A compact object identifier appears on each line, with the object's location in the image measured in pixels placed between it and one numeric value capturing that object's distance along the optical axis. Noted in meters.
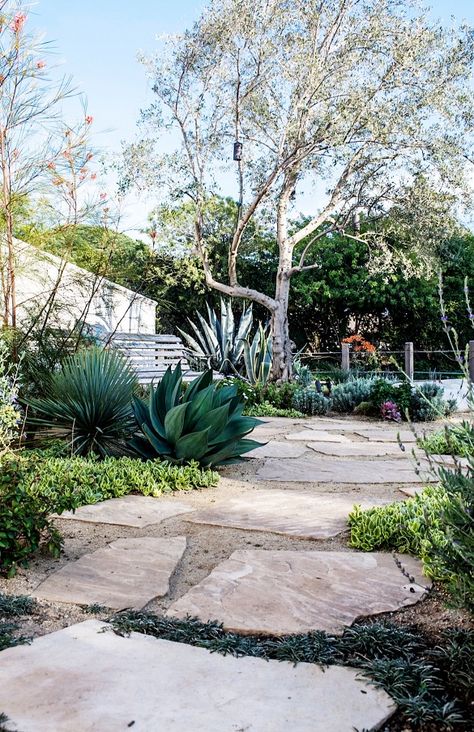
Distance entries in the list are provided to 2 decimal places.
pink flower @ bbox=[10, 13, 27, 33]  4.32
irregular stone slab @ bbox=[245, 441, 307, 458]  5.43
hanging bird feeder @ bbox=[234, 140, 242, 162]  12.29
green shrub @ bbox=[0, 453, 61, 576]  2.63
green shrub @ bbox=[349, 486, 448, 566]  2.82
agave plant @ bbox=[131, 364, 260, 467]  4.40
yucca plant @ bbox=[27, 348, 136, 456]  4.83
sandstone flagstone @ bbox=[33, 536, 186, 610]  2.40
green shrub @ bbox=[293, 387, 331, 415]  9.72
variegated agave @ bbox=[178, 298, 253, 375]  13.00
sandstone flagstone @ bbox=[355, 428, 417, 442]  6.55
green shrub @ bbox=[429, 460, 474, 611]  1.69
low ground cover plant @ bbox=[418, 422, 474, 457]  1.82
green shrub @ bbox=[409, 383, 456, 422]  8.52
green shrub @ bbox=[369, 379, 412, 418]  8.92
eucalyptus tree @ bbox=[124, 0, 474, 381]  11.54
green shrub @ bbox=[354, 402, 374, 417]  9.42
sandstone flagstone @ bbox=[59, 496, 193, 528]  3.39
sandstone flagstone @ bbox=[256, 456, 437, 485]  4.49
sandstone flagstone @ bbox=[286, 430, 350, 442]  6.49
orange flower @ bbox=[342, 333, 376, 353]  12.94
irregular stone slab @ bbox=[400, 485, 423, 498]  3.91
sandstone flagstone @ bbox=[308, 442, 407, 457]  5.59
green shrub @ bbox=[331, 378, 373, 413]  9.80
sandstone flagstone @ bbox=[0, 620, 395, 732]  1.52
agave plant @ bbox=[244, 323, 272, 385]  12.05
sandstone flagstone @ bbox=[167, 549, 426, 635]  2.17
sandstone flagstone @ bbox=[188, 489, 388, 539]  3.22
